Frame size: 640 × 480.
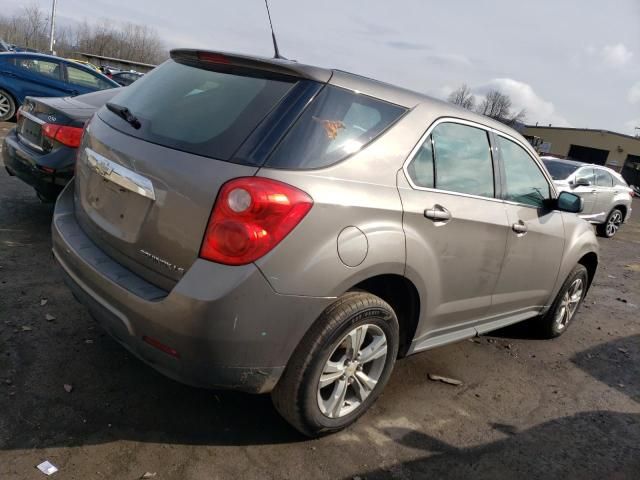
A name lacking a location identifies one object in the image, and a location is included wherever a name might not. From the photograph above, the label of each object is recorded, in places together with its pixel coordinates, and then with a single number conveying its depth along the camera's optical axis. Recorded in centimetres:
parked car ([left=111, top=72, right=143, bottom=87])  2174
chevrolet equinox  221
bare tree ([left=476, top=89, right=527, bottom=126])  9544
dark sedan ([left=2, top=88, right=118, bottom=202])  448
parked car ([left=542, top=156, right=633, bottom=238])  1036
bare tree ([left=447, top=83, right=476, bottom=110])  8181
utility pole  4654
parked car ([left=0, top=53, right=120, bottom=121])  1091
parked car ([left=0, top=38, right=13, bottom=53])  2365
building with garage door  5019
